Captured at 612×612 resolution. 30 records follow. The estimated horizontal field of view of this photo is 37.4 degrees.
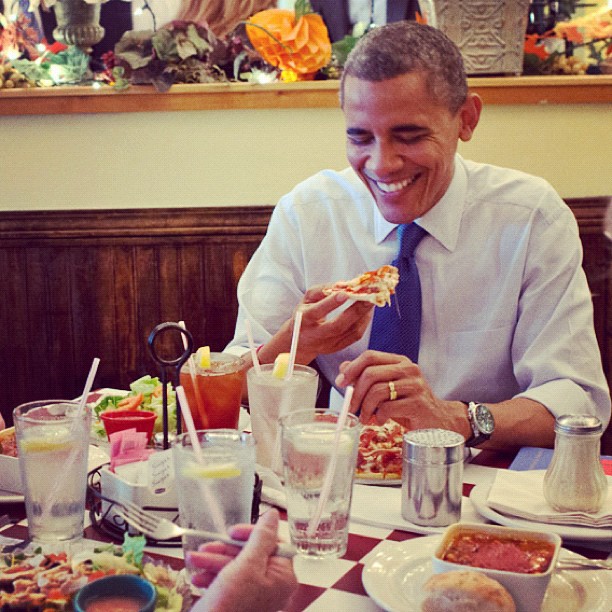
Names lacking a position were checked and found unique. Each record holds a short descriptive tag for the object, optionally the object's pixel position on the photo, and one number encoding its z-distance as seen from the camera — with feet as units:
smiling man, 6.64
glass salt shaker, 4.33
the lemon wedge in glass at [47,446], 4.19
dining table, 3.64
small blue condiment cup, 3.31
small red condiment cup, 5.39
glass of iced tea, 5.24
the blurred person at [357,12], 10.73
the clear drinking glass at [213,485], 3.82
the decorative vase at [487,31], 10.12
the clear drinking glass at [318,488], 4.03
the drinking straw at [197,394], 5.25
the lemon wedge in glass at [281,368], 4.99
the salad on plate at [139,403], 5.78
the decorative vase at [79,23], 10.81
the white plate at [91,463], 4.62
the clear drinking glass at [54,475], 4.18
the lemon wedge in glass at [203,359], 5.27
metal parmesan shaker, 4.31
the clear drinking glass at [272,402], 4.93
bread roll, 3.27
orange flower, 10.30
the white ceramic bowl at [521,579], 3.39
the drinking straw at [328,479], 3.96
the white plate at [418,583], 3.53
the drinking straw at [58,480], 4.17
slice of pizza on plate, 4.88
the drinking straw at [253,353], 5.08
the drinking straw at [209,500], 3.82
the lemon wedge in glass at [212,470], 3.82
